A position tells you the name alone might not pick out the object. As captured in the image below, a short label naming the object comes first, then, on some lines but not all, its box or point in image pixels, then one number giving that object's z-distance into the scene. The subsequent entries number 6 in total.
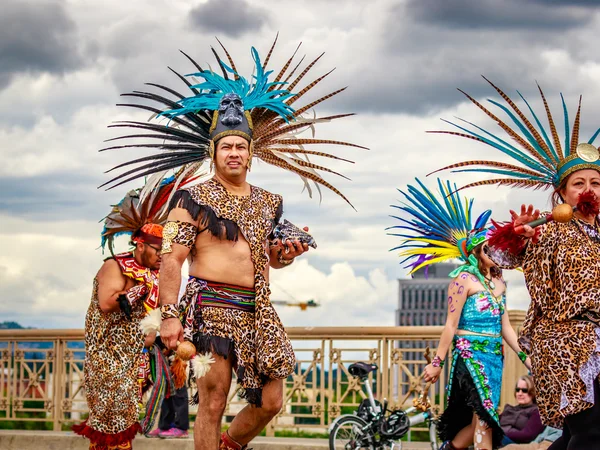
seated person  11.33
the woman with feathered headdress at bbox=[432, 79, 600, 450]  6.33
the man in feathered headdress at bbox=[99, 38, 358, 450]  6.61
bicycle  11.11
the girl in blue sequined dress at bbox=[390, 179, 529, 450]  9.25
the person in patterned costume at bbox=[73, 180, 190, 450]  8.45
